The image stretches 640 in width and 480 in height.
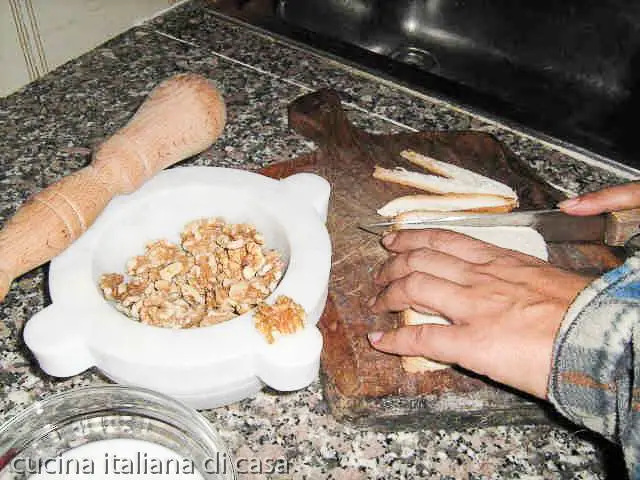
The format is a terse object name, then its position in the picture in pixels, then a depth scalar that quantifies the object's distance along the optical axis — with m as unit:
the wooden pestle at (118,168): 0.73
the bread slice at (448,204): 1.01
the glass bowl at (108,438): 0.67
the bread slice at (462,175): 1.04
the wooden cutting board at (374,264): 0.79
